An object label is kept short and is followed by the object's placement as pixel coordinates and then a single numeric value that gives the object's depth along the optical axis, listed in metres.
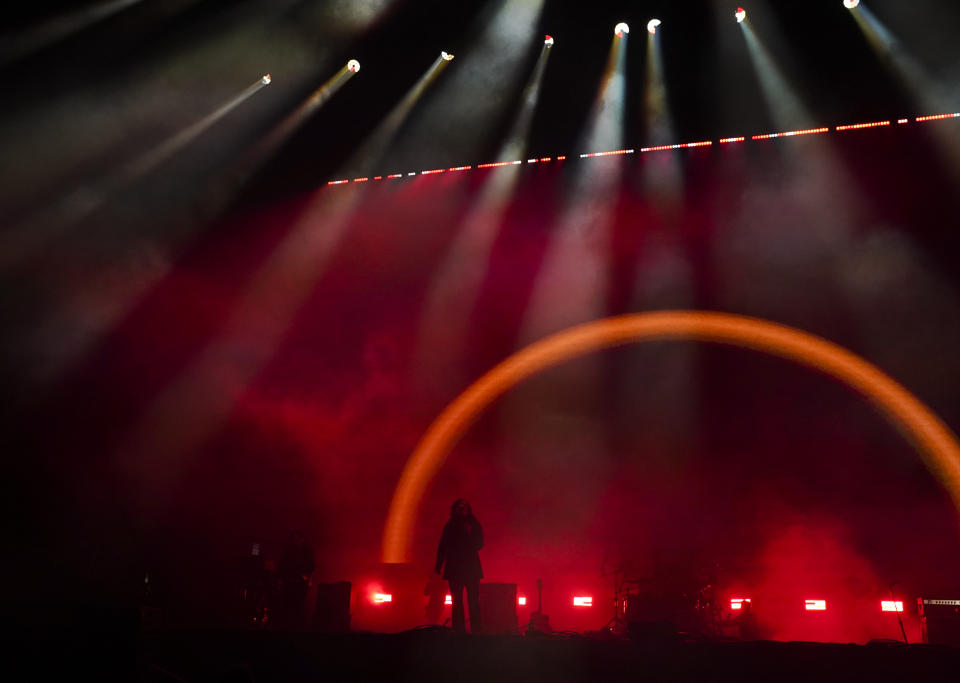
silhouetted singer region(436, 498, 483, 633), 6.35
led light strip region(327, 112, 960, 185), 8.36
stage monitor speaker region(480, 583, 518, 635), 7.16
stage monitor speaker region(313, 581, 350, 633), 6.86
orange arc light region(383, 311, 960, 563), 9.17
